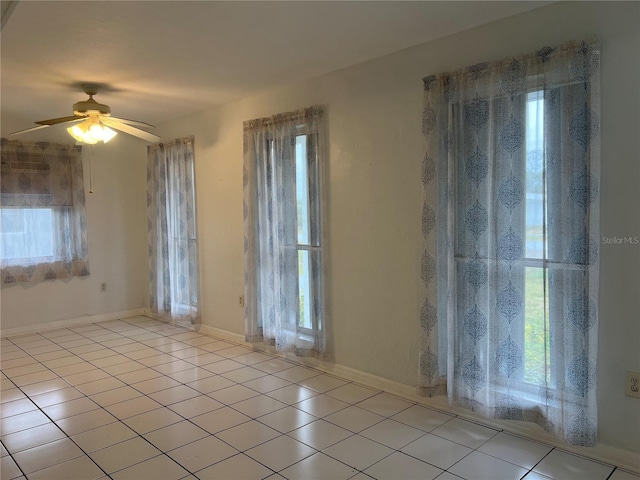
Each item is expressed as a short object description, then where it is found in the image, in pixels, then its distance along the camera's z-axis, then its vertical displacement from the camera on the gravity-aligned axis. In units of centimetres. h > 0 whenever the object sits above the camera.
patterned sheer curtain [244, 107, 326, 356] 375 -7
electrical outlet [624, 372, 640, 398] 226 -83
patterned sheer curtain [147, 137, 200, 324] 508 -6
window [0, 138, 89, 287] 504 +19
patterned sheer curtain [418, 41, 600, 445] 232 -12
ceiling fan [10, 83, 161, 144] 359 +83
